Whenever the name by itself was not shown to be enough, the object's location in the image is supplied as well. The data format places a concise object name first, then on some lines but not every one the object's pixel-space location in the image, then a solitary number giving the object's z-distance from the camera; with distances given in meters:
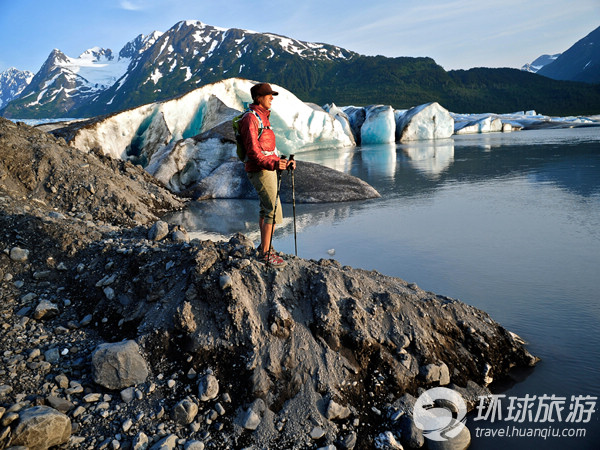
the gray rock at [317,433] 2.80
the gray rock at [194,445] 2.64
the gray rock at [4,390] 2.81
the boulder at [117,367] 3.04
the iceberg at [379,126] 43.50
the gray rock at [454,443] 2.81
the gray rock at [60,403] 2.80
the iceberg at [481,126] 57.75
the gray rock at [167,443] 2.59
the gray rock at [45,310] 3.67
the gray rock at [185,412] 2.84
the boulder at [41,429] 2.47
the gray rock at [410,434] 2.84
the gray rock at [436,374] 3.30
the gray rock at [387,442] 2.79
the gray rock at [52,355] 3.20
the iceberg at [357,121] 48.41
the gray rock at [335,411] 2.93
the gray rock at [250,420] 2.83
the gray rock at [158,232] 5.40
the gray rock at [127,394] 2.94
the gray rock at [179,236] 5.32
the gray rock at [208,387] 2.99
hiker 4.11
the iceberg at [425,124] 45.41
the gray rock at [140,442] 2.62
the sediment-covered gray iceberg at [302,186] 11.89
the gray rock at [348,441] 2.76
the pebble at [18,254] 4.29
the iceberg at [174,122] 16.47
